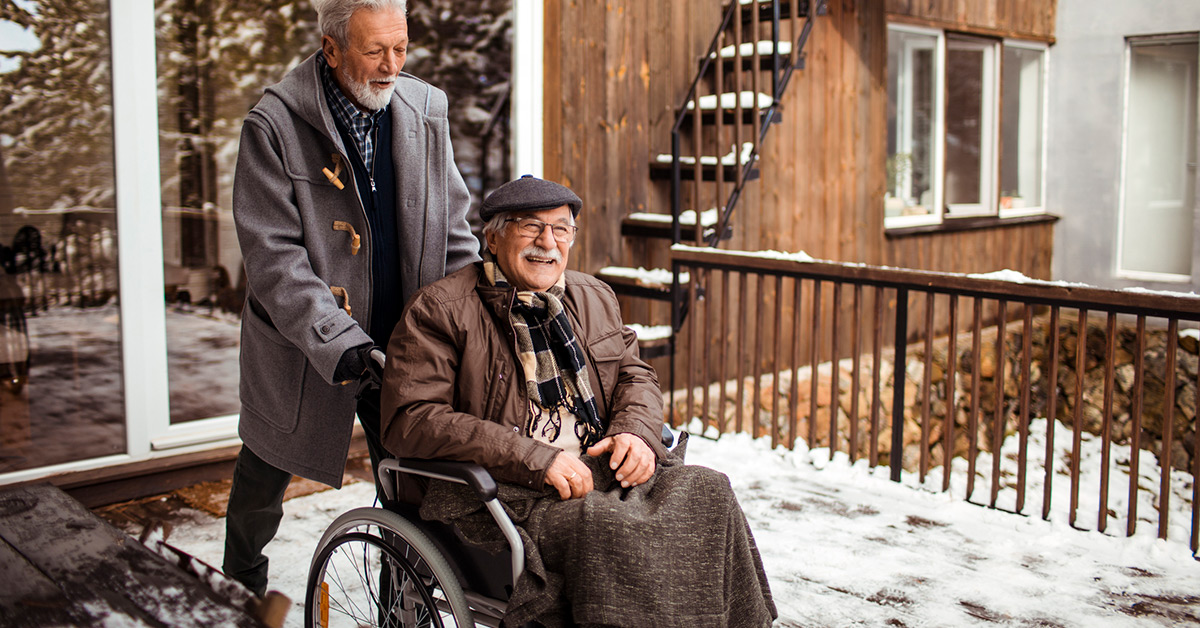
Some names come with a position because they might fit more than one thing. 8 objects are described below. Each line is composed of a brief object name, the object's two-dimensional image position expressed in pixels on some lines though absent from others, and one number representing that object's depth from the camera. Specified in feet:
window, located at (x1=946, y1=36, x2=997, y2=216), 23.79
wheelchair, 5.58
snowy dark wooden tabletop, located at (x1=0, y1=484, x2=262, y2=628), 4.26
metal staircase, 15.61
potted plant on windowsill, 22.52
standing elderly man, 6.31
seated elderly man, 5.33
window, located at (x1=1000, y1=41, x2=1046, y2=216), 25.85
